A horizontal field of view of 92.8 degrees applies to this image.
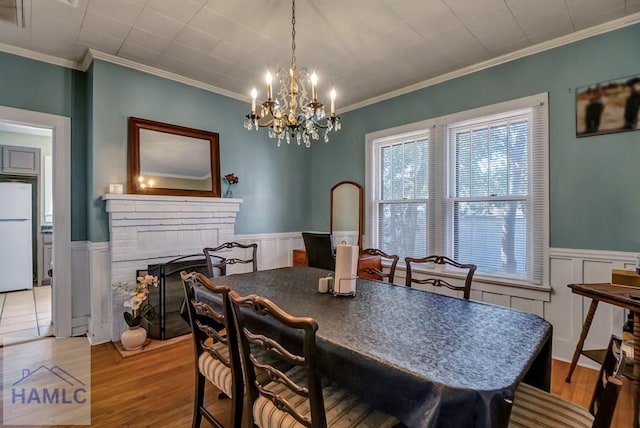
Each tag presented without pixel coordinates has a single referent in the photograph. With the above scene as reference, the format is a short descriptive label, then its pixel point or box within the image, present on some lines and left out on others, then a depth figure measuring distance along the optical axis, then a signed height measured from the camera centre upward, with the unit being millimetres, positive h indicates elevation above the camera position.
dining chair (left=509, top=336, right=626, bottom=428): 1120 -758
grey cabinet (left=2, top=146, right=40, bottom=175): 4891 +931
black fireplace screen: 3078 -871
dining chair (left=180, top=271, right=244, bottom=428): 1344 -740
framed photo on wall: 2355 +856
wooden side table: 1645 -545
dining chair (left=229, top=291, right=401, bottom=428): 997 -694
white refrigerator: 4664 -334
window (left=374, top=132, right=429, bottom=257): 3600 +245
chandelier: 1922 +653
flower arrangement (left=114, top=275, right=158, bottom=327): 2859 -797
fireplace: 2955 -188
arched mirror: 4176 +38
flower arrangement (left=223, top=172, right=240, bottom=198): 3803 +435
